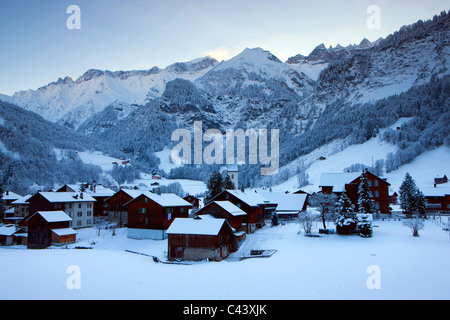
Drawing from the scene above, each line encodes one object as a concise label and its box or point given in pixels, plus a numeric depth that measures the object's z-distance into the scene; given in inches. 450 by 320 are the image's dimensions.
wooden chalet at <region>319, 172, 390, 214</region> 2391.1
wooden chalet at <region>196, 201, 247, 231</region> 1889.8
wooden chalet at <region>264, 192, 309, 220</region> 2684.5
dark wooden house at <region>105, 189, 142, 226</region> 2487.1
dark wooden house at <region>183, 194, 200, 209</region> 3326.8
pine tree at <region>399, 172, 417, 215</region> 2301.9
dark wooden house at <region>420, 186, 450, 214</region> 2920.8
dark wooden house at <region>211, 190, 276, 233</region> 2123.4
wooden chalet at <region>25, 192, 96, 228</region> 2298.2
